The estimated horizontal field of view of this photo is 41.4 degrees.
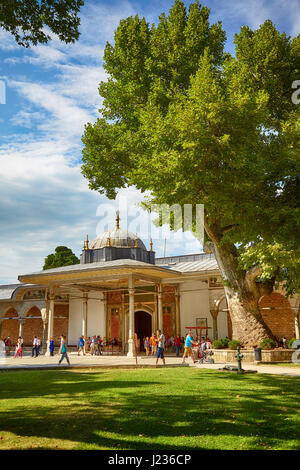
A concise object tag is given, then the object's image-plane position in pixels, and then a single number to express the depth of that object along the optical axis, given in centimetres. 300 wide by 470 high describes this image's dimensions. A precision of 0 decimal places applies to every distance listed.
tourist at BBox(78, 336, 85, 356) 2308
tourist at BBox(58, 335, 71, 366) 1560
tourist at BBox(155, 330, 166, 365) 1507
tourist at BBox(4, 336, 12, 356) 2688
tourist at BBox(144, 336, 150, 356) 2157
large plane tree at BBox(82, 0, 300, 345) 935
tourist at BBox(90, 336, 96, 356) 2360
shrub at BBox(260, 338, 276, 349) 1494
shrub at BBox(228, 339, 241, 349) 1539
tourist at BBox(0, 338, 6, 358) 2562
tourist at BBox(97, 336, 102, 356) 2348
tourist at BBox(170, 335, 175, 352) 2387
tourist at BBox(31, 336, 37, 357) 2214
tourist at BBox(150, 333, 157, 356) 2109
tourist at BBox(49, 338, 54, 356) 2271
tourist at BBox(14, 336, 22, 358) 2226
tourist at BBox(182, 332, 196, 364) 1605
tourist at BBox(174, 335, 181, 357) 2108
